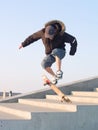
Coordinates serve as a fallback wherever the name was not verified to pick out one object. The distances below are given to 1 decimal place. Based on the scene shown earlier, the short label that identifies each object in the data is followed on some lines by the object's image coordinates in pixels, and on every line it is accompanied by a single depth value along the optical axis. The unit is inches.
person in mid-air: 220.9
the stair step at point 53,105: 200.9
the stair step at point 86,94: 264.5
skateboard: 232.3
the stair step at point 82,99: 228.0
